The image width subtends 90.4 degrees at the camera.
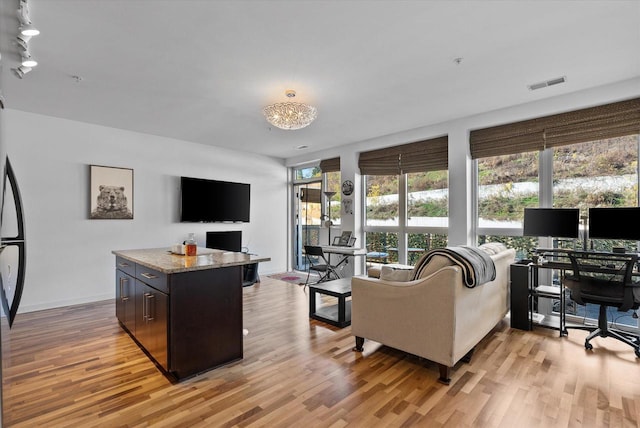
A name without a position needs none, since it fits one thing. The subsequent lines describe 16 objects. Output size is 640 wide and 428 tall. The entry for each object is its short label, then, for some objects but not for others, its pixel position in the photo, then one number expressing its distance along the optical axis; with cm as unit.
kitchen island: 234
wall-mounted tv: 557
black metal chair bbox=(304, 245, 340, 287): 516
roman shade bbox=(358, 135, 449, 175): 484
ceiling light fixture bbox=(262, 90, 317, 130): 335
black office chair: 282
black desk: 343
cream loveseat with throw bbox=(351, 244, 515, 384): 233
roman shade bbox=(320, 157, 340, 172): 625
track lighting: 208
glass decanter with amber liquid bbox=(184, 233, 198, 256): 302
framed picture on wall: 463
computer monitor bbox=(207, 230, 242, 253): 580
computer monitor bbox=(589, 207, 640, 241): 307
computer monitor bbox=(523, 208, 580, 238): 340
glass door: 692
